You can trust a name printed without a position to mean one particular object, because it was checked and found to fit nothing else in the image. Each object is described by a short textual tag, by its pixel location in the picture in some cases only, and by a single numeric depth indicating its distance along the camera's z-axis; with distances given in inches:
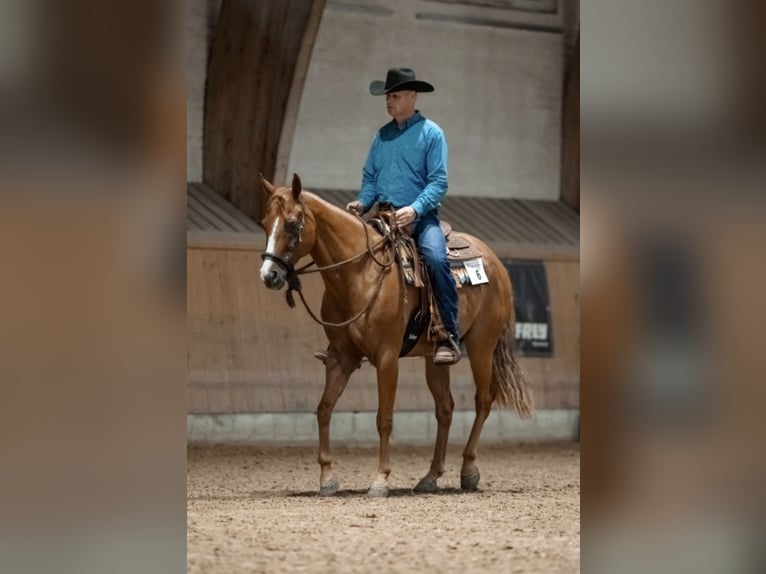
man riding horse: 691.4
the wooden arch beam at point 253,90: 1018.7
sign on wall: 1120.8
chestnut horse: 633.6
